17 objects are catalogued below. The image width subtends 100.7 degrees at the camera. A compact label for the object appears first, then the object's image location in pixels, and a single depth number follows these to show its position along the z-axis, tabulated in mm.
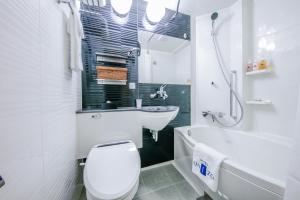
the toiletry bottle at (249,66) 1485
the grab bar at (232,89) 1636
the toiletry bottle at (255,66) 1422
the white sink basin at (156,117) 1327
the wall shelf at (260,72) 1318
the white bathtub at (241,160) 745
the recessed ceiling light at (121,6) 1462
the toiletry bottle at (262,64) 1343
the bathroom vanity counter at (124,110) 1272
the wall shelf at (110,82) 1458
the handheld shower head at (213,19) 1759
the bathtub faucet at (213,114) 1760
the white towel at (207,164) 922
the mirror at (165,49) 1668
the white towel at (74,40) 1000
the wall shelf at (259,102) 1341
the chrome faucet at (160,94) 1695
